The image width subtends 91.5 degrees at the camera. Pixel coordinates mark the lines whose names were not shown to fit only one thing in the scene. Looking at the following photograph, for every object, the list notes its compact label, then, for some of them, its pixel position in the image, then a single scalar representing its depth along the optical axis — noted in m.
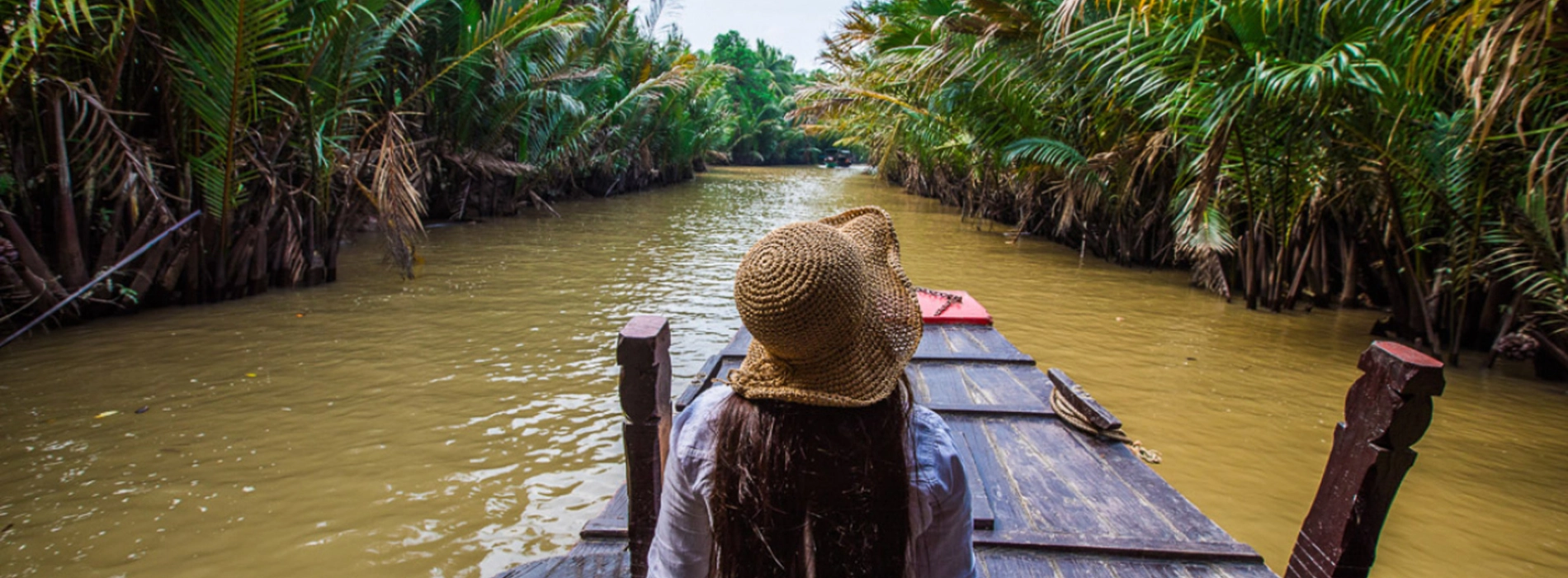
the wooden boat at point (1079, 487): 1.79
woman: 1.17
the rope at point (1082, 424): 3.13
